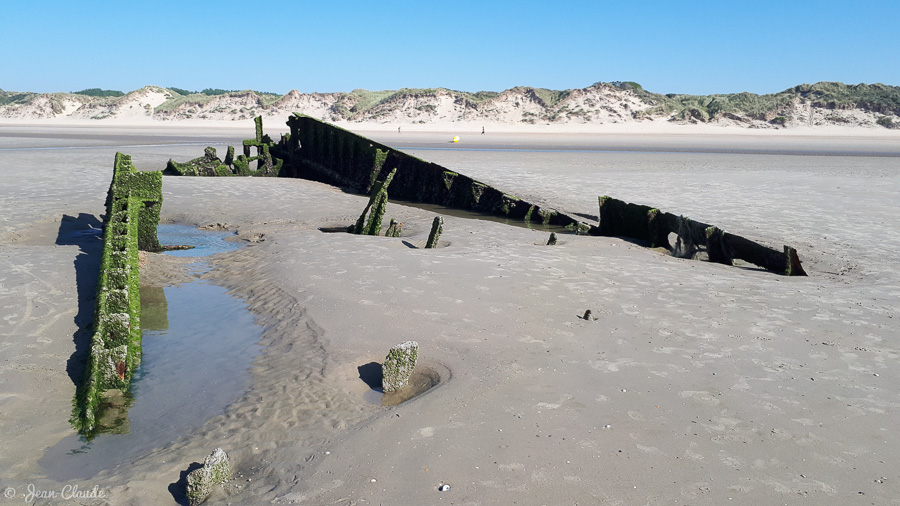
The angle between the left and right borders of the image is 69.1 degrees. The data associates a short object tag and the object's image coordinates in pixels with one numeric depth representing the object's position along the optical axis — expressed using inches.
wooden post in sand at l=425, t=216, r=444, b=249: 374.0
